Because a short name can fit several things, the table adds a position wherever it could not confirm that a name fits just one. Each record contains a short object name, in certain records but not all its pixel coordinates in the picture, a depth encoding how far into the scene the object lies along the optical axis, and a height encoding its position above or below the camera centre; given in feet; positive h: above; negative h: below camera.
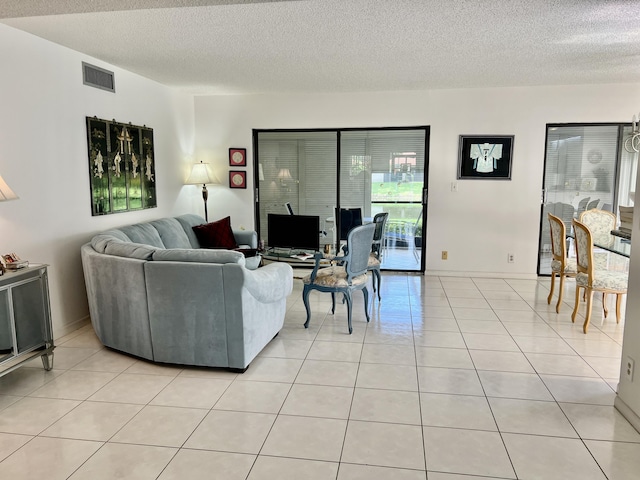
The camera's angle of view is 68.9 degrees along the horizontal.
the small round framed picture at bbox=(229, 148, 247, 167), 22.00 +1.34
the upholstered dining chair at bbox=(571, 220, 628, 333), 13.37 -2.64
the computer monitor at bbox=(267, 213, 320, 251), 15.62 -1.60
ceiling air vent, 14.18 +3.35
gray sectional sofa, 10.37 -2.73
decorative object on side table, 10.12 -1.71
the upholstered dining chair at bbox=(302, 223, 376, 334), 13.43 -2.64
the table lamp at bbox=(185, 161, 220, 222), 20.75 +0.37
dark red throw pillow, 18.67 -2.06
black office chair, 21.79 -1.56
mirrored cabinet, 9.75 -2.93
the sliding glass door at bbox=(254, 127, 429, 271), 21.25 +0.27
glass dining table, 13.69 -1.86
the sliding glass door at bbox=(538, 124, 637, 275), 19.49 +0.56
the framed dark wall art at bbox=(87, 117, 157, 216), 14.56 +0.60
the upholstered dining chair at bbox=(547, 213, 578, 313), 15.01 -2.36
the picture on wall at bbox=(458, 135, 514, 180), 19.97 +1.24
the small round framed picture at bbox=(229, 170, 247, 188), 22.18 +0.31
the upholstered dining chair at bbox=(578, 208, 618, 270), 16.26 -1.35
